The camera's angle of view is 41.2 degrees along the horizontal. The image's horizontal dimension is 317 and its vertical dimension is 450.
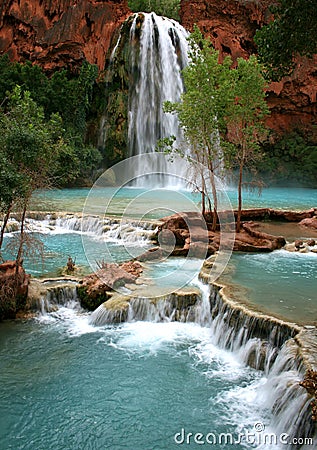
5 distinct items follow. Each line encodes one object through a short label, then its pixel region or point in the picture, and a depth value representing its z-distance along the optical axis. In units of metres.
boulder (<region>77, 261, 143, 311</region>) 8.99
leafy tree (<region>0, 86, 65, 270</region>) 7.32
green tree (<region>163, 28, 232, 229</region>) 12.51
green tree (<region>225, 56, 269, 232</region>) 12.27
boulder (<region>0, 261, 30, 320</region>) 8.20
